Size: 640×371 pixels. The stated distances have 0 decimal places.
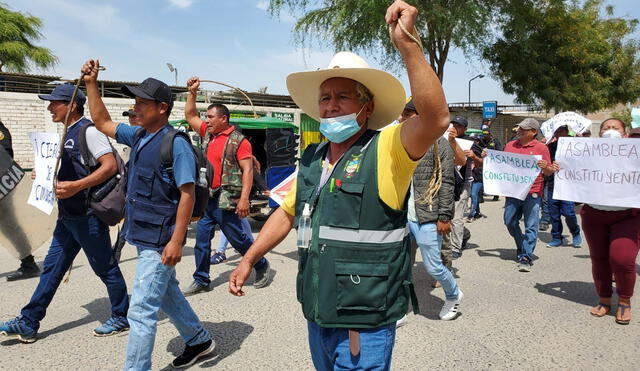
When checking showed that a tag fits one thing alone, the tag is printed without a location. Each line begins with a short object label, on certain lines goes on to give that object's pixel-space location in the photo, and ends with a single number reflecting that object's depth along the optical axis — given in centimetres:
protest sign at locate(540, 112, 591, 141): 737
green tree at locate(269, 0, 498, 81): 1664
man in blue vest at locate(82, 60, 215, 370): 292
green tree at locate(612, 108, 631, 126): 4669
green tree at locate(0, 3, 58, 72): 3391
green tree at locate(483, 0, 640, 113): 2233
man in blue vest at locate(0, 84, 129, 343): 367
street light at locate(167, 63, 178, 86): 3459
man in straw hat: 185
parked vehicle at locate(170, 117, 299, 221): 906
